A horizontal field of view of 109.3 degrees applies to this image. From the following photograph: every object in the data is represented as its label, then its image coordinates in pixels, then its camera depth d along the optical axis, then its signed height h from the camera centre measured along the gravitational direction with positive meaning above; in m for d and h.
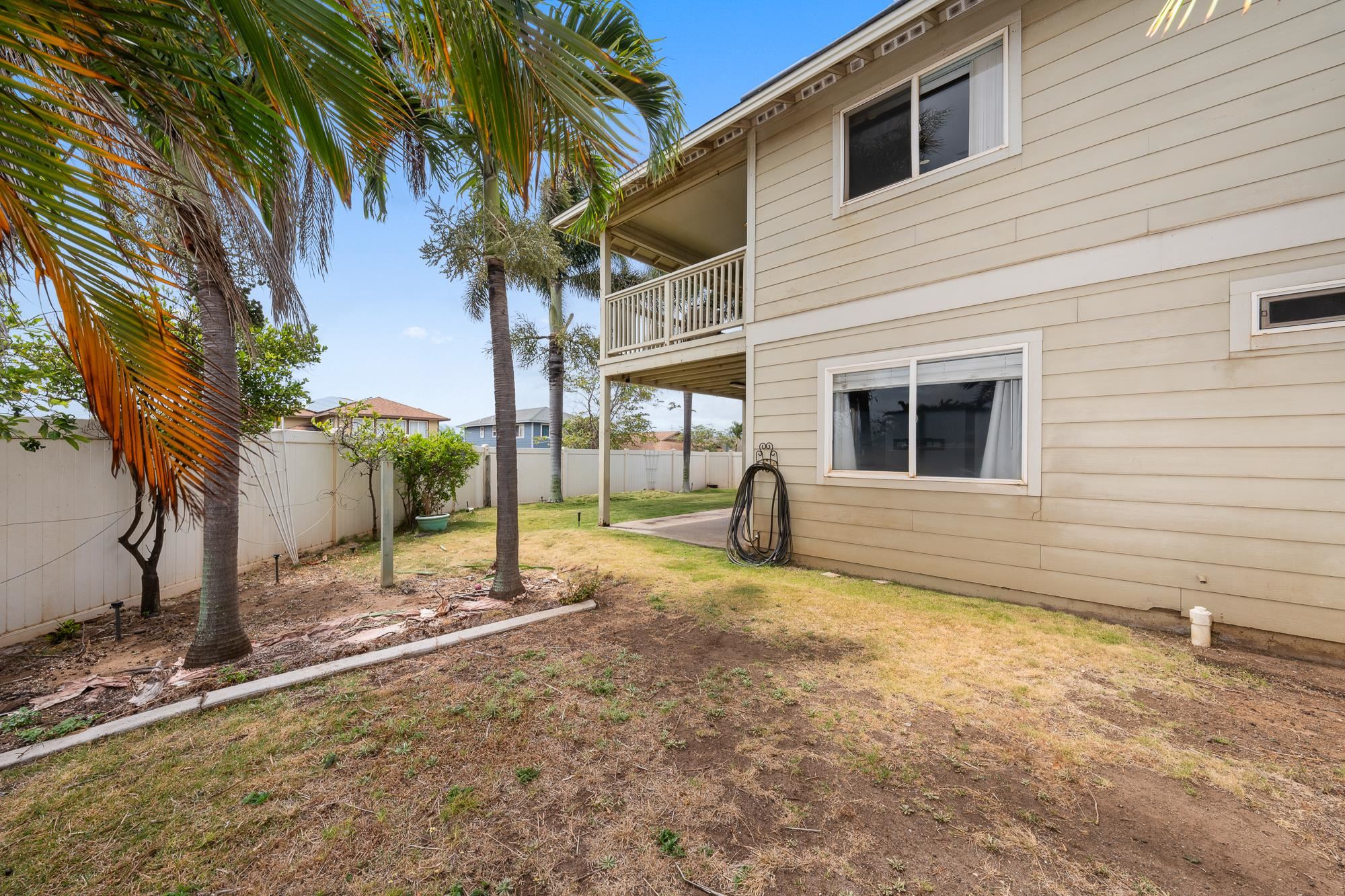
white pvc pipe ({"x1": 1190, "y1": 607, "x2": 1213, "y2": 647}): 3.13 -1.23
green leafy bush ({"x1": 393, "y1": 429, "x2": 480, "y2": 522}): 8.20 -0.43
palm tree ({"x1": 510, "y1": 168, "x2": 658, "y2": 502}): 12.90 +3.73
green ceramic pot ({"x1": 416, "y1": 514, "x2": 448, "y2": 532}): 8.23 -1.38
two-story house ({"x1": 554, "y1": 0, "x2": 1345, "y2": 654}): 3.05 +1.13
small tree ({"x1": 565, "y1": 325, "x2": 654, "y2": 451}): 15.16 +1.63
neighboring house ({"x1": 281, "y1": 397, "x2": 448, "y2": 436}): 31.17 +2.03
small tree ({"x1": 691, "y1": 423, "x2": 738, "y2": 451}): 34.28 +0.28
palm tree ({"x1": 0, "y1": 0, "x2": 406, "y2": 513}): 1.21 +0.90
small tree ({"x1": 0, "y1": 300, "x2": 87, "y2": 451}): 3.04 +0.42
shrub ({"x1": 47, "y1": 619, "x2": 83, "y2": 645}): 3.35 -1.33
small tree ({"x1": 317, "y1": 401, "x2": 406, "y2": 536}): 7.22 +0.13
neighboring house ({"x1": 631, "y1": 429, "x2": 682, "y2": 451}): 44.69 +0.11
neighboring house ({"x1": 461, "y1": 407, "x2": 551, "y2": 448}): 36.03 +1.30
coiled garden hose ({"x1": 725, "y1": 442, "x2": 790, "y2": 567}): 5.50 -1.03
